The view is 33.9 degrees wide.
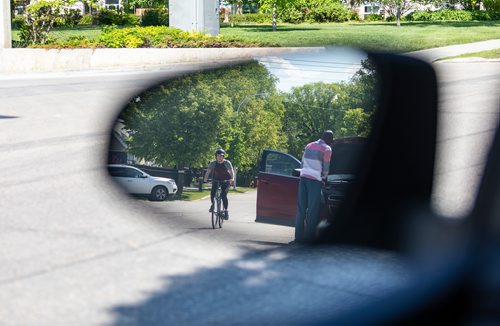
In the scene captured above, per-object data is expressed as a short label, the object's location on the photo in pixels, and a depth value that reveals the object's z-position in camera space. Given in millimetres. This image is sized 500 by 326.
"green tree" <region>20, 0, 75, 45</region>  21312
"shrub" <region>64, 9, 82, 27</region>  22522
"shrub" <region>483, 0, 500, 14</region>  42219
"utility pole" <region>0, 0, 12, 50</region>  20234
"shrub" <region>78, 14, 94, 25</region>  41272
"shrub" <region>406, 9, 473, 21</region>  41028
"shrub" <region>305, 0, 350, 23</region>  43188
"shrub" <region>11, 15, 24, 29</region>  22327
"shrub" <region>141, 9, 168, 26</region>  36759
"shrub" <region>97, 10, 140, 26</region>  36688
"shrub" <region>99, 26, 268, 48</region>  19500
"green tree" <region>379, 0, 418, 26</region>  37969
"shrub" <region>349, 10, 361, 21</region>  45625
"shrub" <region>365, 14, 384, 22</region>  46406
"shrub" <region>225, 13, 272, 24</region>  45938
